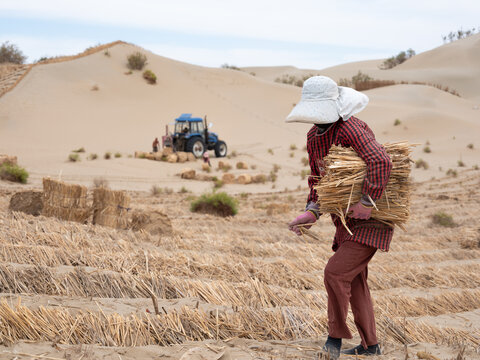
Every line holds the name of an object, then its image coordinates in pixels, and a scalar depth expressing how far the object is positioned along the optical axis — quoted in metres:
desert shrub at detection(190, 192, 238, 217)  10.58
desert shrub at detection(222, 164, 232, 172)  19.82
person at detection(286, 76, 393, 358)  2.89
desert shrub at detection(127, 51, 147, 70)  38.41
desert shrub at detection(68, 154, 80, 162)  20.16
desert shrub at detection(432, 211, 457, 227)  9.16
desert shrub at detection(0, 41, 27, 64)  38.84
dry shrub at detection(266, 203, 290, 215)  10.76
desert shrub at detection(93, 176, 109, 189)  14.17
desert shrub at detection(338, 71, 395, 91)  44.84
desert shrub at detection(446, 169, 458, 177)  18.64
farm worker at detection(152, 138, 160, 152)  23.12
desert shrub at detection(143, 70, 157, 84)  37.78
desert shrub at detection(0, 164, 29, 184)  14.57
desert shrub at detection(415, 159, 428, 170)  20.55
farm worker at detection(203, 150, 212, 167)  20.16
